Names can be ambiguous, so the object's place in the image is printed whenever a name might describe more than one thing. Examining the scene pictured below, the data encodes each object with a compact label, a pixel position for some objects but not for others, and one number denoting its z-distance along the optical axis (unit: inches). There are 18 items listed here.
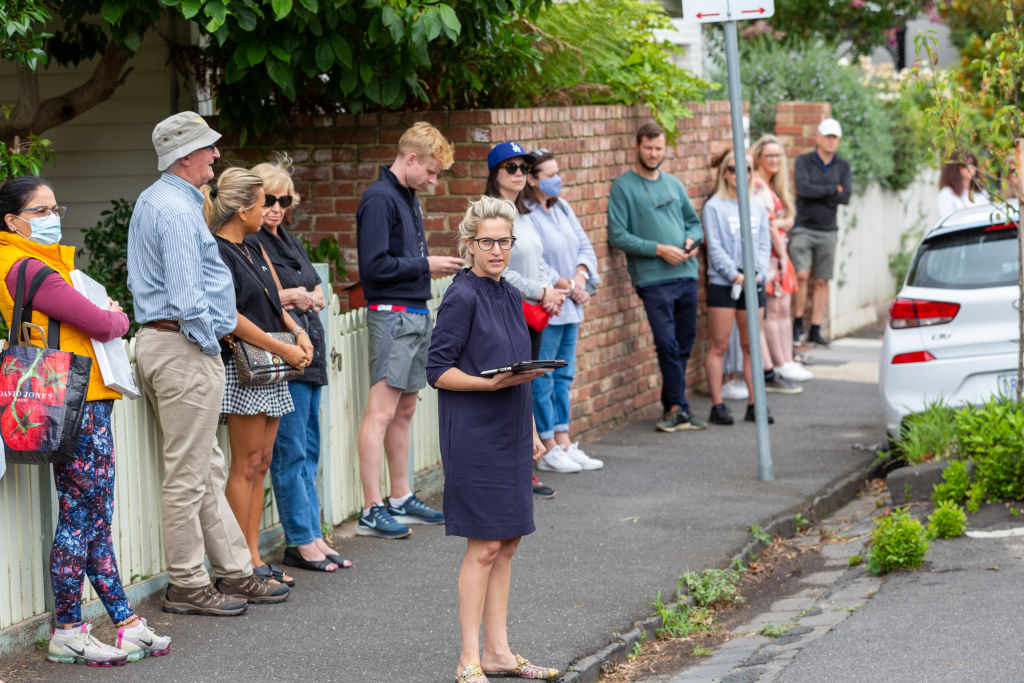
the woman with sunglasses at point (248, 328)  397.8
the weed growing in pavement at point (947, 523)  474.2
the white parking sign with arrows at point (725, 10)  557.5
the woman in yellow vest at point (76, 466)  336.3
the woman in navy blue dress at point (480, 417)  331.1
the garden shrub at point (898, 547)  444.4
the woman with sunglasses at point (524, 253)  508.3
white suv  555.9
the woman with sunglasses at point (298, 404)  429.0
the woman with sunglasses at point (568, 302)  553.3
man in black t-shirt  912.9
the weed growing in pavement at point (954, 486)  505.4
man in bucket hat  368.2
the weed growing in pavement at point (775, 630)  403.6
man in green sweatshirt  659.5
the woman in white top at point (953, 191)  902.9
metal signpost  558.5
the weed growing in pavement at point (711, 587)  437.3
